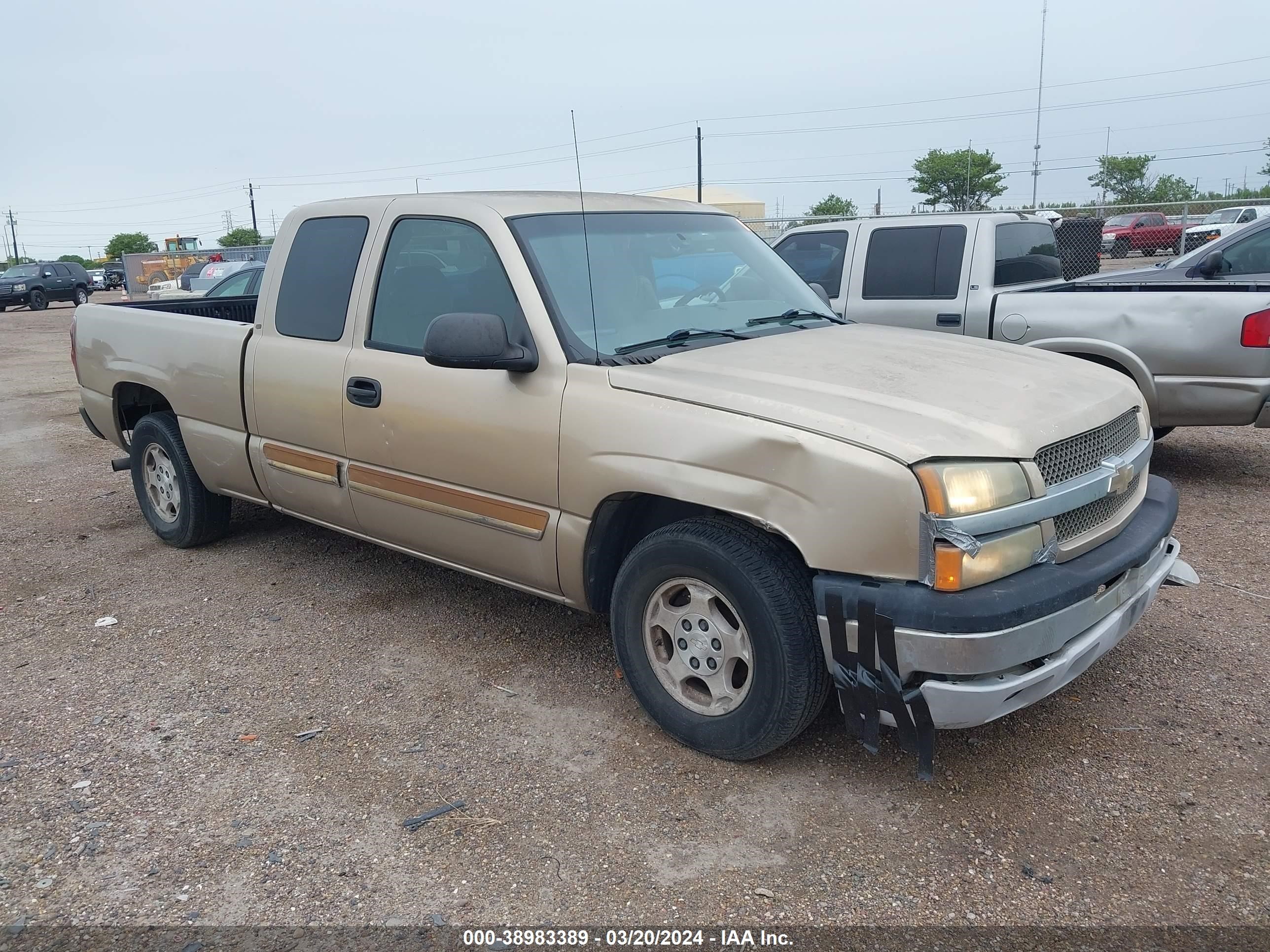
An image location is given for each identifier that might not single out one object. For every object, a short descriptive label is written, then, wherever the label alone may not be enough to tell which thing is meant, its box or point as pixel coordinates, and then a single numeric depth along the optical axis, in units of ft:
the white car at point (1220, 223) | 79.87
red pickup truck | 84.48
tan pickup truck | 9.44
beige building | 164.17
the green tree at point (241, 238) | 226.93
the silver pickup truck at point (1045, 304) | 19.74
